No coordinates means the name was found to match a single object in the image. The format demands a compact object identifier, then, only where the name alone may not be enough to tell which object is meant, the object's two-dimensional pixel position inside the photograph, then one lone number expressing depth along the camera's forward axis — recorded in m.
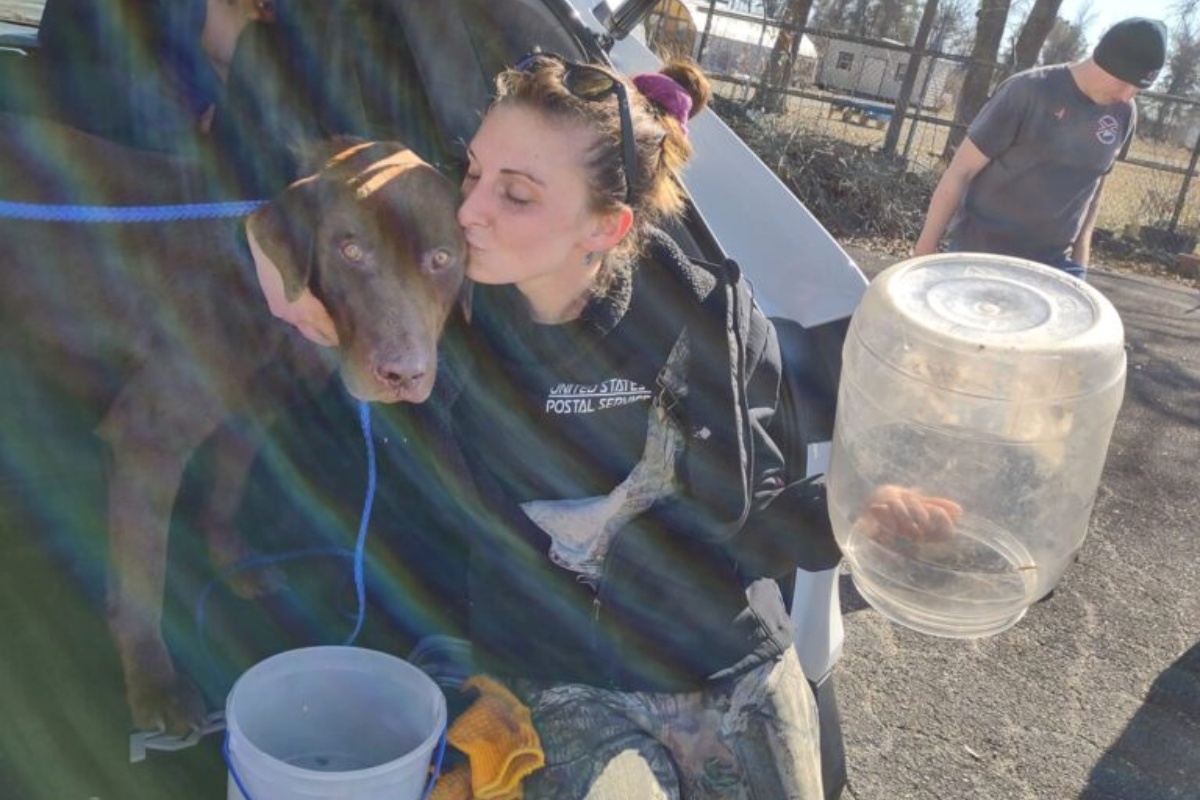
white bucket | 1.83
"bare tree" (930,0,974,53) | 15.94
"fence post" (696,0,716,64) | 13.83
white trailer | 13.69
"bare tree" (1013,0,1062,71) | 15.15
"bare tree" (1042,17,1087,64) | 32.53
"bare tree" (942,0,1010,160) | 13.63
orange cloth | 1.94
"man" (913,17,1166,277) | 4.64
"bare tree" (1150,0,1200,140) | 23.28
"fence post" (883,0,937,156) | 13.12
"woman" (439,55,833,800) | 2.08
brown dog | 1.85
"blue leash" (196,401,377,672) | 2.16
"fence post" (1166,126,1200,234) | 13.62
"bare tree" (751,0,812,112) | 13.02
